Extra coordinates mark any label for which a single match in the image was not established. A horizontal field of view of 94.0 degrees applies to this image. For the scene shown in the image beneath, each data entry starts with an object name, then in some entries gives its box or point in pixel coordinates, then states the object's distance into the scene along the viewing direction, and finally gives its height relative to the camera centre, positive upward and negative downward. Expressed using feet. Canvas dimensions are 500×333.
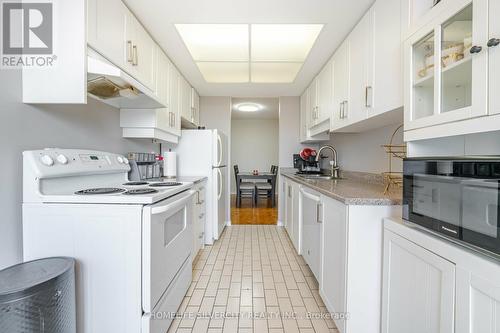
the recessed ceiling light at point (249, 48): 6.72 +3.82
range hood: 3.90 +1.52
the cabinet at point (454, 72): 2.47 +1.18
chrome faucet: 8.92 -0.29
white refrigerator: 9.86 -0.01
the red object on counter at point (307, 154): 10.58 +0.39
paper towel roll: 8.76 -0.13
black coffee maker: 10.90 -0.18
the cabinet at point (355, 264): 4.09 -1.85
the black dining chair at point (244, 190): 17.60 -2.22
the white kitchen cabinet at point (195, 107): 11.51 +2.85
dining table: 17.83 -1.16
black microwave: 2.19 -0.39
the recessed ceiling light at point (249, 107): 17.01 +4.20
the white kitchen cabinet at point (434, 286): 2.14 -1.38
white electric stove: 3.69 -1.30
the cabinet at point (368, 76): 4.47 +2.13
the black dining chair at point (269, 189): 17.95 -2.14
